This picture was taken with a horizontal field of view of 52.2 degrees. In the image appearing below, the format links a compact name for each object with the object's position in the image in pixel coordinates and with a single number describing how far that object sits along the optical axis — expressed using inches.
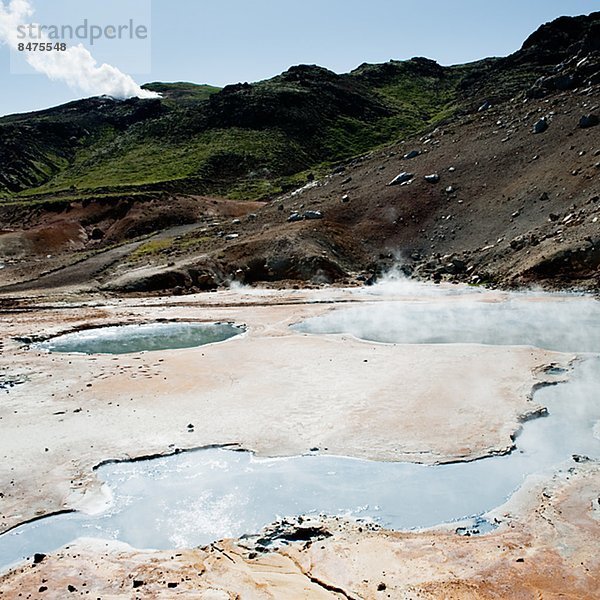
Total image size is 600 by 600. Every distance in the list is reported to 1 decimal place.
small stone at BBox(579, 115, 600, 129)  1793.9
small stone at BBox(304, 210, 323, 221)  1995.6
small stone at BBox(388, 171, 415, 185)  2075.5
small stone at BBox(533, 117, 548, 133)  1953.7
